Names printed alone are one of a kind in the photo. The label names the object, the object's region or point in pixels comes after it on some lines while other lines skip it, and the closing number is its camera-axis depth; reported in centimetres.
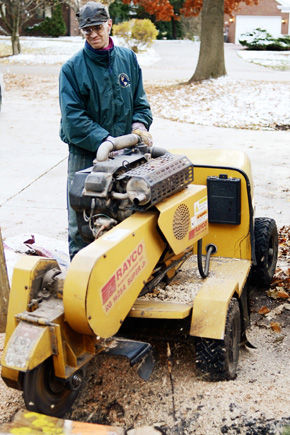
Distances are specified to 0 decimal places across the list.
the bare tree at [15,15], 2825
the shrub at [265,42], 3706
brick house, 4898
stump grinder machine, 264
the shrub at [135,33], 3203
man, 383
